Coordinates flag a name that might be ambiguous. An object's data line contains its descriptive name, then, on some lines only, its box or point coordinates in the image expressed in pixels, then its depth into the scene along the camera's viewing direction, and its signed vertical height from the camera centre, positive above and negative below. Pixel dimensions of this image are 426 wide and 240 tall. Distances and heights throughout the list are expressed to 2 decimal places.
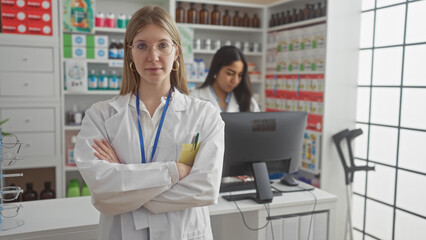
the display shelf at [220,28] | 4.12 +0.67
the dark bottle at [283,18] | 4.24 +0.79
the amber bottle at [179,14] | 4.16 +0.79
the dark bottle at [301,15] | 3.99 +0.78
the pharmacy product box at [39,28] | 3.37 +0.49
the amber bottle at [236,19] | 4.51 +0.82
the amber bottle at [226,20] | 4.44 +0.79
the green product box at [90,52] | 3.67 +0.32
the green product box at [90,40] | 3.66 +0.43
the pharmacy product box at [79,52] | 3.60 +0.31
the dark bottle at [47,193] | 3.51 -0.99
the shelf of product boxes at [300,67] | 3.59 +0.24
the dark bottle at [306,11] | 3.88 +0.81
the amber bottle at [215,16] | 4.34 +0.82
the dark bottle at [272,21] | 4.41 +0.79
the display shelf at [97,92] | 3.66 -0.07
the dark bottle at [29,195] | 3.39 -0.98
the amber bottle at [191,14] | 4.23 +0.81
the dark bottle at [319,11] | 3.73 +0.77
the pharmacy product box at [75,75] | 3.61 +0.09
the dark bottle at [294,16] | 4.06 +0.79
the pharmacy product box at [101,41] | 3.68 +0.43
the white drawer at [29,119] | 3.34 -0.31
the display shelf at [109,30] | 3.72 +0.55
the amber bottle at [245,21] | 4.54 +0.80
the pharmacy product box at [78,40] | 3.59 +0.42
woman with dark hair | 2.86 +0.04
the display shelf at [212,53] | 4.22 +0.41
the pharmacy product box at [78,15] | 3.56 +0.65
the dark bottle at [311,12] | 3.83 +0.78
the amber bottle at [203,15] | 4.29 +0.81
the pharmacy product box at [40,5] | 3.34 +0.69
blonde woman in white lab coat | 1.37 -0.24
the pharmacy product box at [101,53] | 3.70 +0.32
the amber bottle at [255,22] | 4.54 +0.79
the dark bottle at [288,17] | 4.18 +0.79
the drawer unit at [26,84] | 3.32 +0.00
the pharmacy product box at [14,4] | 3.28 +0.68
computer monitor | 1.99 -0.28
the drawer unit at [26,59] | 3.31 +0.22
